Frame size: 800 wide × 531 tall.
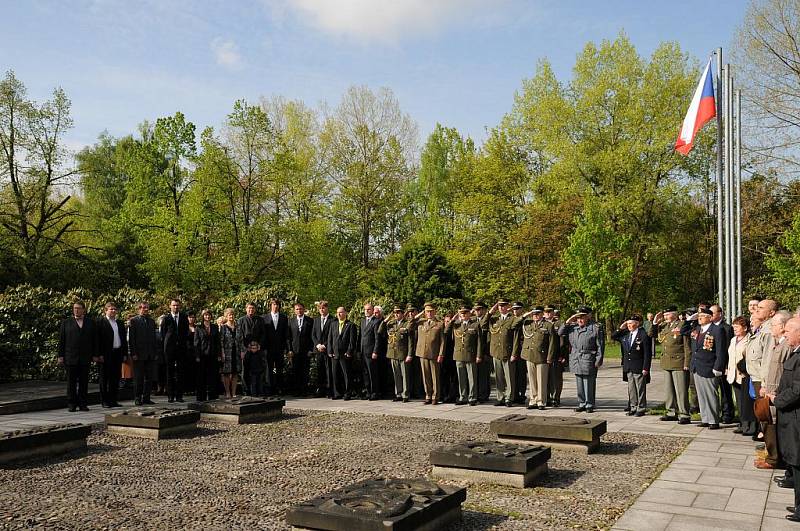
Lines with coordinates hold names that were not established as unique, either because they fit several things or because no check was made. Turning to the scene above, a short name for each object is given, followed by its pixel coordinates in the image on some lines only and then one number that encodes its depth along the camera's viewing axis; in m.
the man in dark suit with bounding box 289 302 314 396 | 15.19
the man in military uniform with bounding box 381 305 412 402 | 14.29
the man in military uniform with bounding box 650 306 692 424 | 11.22
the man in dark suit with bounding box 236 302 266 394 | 14.24
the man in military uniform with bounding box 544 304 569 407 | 13.29
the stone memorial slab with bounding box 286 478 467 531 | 5.02
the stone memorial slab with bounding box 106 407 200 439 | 9.81
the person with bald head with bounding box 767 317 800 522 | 5.77
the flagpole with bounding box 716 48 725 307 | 14.84
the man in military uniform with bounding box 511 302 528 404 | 13.42
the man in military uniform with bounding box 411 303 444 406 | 13.93
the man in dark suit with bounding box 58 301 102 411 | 12.55
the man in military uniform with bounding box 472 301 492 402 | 13.93
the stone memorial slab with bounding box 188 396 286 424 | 11.19
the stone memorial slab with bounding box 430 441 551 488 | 7.01
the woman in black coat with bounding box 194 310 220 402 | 14.20
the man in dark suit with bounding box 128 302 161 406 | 13.57
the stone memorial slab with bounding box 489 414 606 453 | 8.71
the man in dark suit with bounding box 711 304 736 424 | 10.60
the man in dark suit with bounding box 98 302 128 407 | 13.17
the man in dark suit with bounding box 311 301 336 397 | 14.98
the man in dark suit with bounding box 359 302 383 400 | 14.67
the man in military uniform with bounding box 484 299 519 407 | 13.50
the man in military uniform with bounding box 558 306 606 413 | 12.43
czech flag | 15.37
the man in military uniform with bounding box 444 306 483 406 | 13.73
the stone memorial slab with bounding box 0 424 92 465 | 8.09
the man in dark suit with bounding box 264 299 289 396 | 14.93
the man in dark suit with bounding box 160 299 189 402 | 14.07
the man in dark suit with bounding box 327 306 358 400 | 14.59
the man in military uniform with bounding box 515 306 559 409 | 12.90
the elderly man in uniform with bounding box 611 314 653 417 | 12.00
